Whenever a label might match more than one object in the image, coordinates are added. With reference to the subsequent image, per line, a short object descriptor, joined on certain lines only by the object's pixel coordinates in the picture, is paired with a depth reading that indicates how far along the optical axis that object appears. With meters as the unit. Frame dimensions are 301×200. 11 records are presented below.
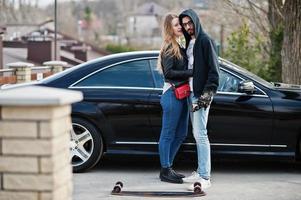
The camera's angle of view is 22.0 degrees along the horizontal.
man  7.58
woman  8.08
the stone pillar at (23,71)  20.38
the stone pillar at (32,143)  4.31
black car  8.72
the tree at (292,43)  12.93
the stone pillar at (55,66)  22.56
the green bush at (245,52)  21.10
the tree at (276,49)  17.57
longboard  7.55
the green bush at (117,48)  63.13
